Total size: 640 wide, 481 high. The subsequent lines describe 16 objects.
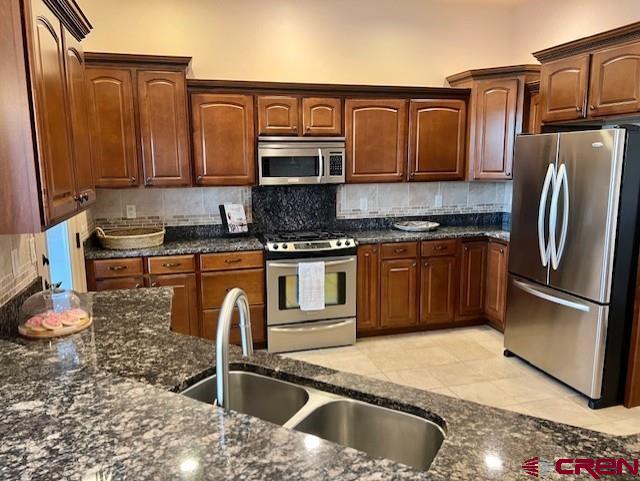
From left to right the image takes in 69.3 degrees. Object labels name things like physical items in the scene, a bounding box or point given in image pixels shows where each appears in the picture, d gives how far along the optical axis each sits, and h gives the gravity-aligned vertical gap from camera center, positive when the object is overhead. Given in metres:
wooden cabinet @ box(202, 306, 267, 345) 3.78 -1.22
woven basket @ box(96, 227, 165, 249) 3.60 -0.50
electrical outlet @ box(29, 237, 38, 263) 2.08 -0.32
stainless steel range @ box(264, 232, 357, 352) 3.81 -1.00
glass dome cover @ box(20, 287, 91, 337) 1.75 -0.54
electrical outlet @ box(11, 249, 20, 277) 1.87 -0.34
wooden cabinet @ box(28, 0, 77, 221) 1.44 +0.21
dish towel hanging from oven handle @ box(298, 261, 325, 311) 3.81 -0.91
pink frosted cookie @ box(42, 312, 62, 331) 1.75 -0.55
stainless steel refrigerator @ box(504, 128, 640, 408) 2.82 -0.51
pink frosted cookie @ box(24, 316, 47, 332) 1.73 -0.55
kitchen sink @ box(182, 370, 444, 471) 1.28 -0.72
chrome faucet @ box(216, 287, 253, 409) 1.24 -0.46
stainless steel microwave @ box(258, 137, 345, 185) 3.88 +0.12
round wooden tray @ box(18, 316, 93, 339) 1.71 -0.58
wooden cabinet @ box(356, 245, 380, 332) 4.07 -1.00
